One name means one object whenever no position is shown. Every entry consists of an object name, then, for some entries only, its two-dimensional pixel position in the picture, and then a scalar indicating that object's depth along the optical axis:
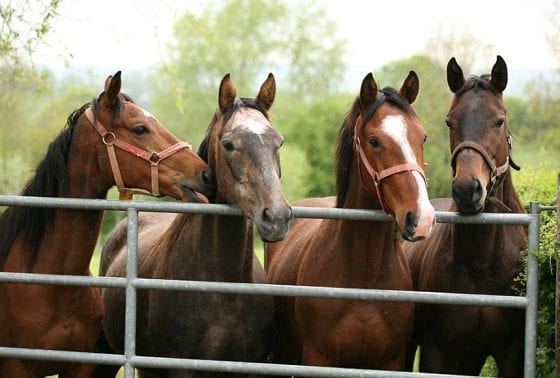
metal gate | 8.16
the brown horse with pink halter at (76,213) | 9.39
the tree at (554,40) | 60.61
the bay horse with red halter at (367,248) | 8.90
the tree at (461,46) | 93.19
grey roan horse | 9.14
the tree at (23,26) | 16.83
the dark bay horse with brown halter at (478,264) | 9.80
